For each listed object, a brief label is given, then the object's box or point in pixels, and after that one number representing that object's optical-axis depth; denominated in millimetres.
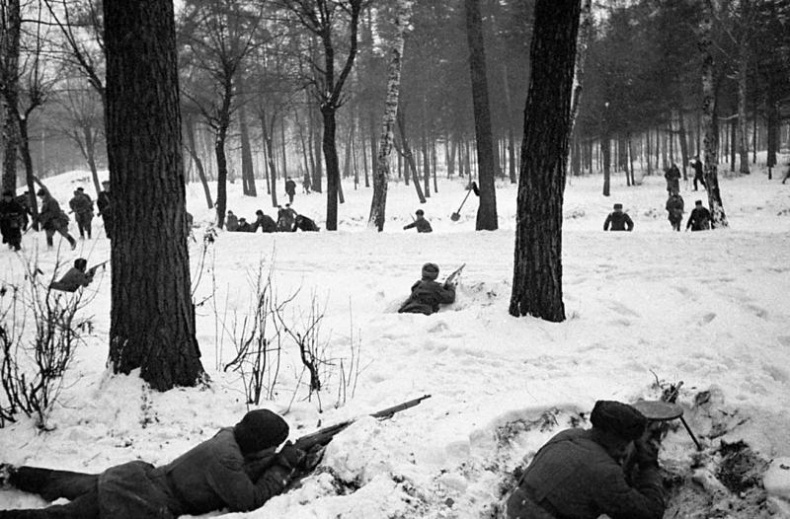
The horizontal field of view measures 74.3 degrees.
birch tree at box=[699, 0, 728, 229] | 13320
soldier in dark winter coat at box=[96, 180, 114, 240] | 13977
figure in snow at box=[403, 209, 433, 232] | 15016
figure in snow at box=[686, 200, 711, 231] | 13375
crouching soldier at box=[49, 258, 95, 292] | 8125
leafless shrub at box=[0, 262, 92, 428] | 3918
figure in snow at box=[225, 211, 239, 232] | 19155
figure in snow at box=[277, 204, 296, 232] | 17669
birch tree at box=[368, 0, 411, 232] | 13891
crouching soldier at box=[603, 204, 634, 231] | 14461
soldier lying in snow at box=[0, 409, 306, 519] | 3045
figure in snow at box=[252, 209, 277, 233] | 16234
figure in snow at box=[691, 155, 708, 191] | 23484
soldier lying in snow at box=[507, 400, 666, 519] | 2967
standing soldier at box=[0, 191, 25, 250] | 11906
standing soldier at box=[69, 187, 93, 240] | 14680
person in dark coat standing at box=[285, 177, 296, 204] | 28094
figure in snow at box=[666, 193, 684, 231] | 16117
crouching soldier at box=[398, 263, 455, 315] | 7297
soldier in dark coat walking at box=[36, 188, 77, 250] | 12758
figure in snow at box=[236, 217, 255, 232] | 17359
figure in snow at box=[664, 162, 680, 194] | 22781
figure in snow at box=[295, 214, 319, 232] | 15125
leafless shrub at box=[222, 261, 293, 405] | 4516
